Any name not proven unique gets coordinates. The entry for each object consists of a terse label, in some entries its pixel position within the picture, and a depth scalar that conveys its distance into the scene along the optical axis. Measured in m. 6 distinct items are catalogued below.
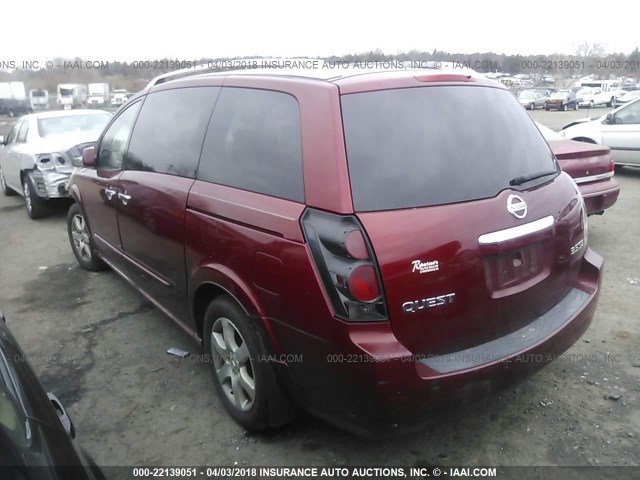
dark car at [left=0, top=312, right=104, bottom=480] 1.27
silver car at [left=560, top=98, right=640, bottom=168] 9.26
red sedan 5.54
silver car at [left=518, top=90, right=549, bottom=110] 37.12
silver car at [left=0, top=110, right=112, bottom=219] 7.37
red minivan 2.08
